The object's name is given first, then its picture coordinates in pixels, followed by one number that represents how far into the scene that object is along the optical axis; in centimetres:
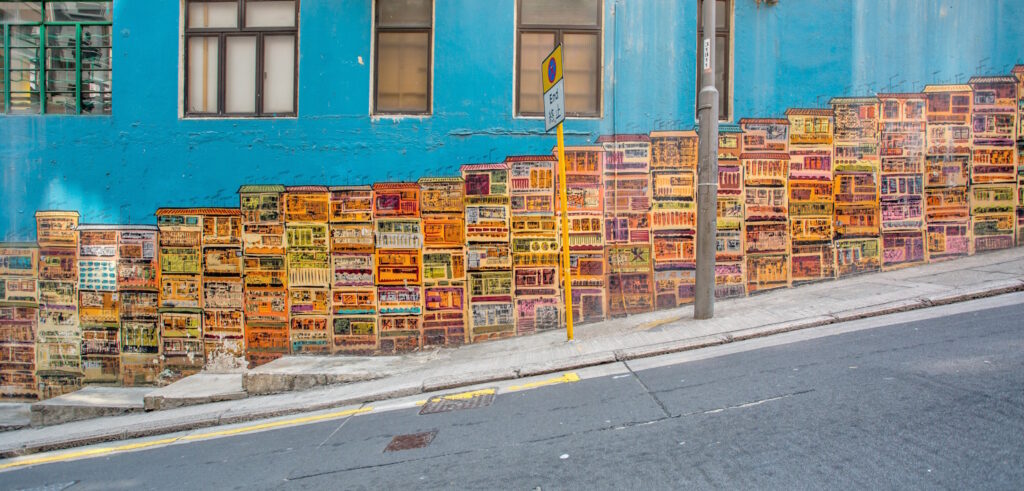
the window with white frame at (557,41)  883
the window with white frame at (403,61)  884
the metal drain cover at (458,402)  589
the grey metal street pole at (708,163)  764
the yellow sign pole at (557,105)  696
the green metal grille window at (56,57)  910
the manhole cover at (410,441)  495
